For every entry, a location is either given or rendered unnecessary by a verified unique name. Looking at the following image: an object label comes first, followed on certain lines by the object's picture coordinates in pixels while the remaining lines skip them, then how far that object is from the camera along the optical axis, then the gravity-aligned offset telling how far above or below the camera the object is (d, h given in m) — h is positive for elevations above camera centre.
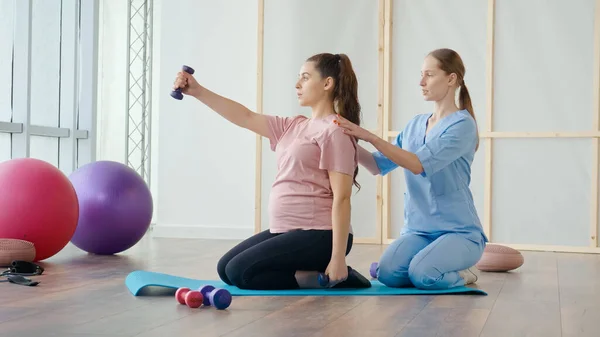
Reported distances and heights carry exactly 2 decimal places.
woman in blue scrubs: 3.30 -0.08
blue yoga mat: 3.11 -0.47
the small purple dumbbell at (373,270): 3.84 -0.46
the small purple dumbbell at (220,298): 2.71 -0.43
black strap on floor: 3.35 -0.48
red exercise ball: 3.99 -0.20
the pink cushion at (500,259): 4.15 -0.44
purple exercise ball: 4.54 -0.23
